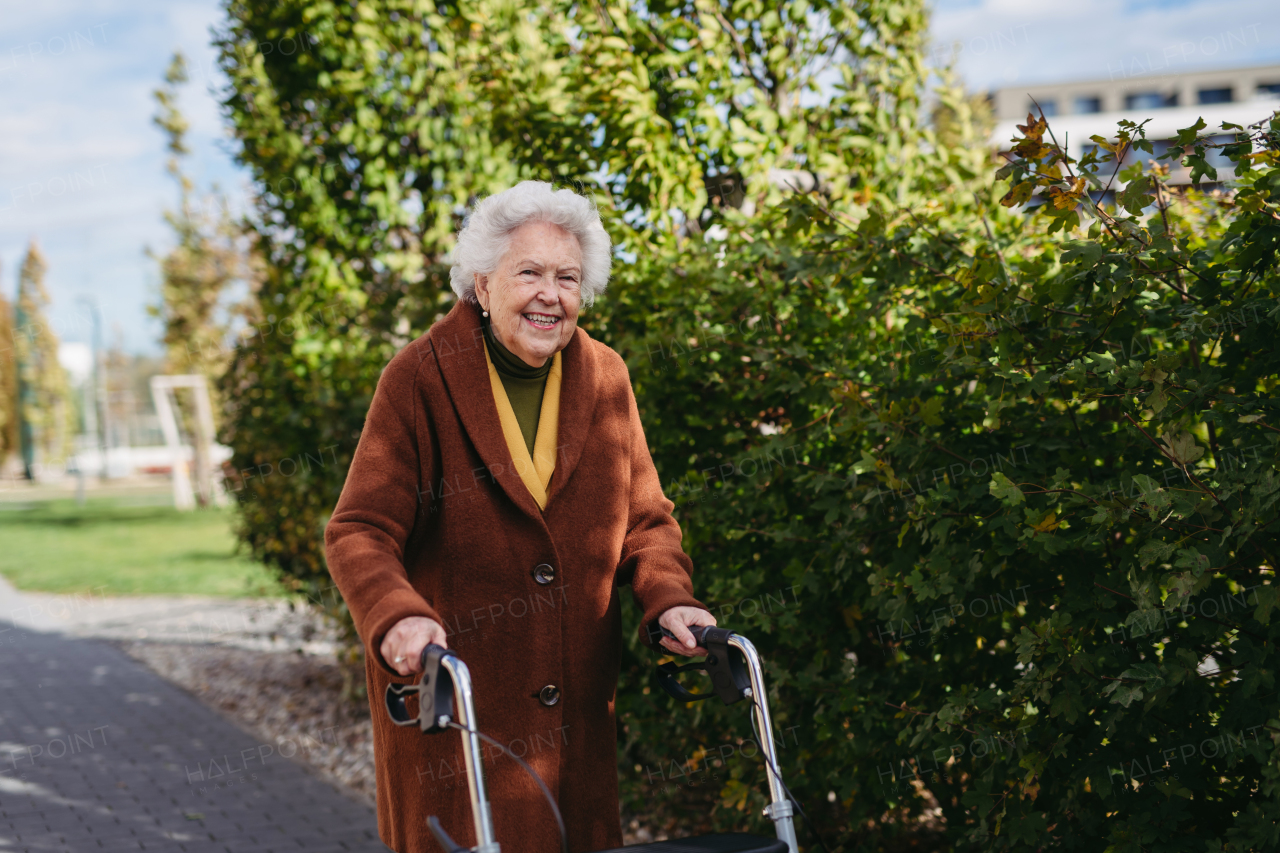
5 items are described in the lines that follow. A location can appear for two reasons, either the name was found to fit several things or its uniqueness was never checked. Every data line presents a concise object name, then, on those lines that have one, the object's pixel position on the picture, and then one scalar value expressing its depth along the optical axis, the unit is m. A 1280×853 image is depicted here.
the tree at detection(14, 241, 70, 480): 50.41
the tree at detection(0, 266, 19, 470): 53.72
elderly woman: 2.35
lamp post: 31.59
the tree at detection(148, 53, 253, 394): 18.30
